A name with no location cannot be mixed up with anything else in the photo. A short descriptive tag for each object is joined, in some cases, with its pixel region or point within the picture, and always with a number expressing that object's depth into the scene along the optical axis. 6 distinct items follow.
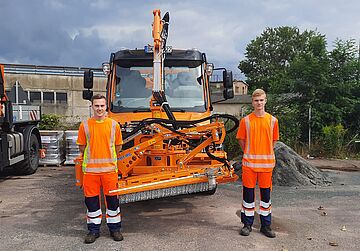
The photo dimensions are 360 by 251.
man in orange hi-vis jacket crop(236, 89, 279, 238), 5.22
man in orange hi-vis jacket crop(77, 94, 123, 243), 4.94
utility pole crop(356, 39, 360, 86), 14.68
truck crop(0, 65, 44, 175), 8.30
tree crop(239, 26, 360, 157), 14.29
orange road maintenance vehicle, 5.38
